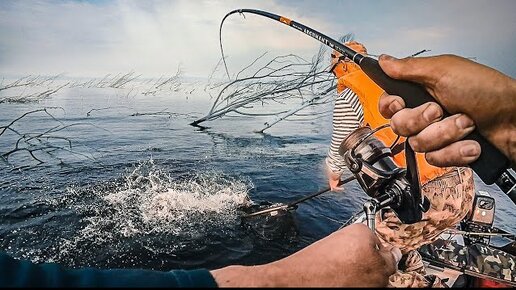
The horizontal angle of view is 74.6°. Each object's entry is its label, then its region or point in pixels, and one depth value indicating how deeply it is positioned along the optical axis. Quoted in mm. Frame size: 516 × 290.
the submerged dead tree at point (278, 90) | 13436
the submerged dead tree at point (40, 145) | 10538
